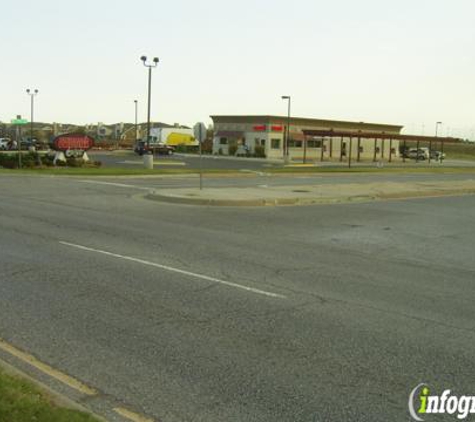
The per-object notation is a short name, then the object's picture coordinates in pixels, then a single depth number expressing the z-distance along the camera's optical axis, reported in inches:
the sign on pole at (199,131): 890.1
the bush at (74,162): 1480.1
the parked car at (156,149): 2608.3
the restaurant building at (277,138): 2987.9
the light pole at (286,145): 2292.6
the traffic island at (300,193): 775.1
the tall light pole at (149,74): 1663.4
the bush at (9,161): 1362.0
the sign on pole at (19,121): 1254.3
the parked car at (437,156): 3422.0
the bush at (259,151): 2918.3
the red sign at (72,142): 1500.5
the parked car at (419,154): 3614.7
